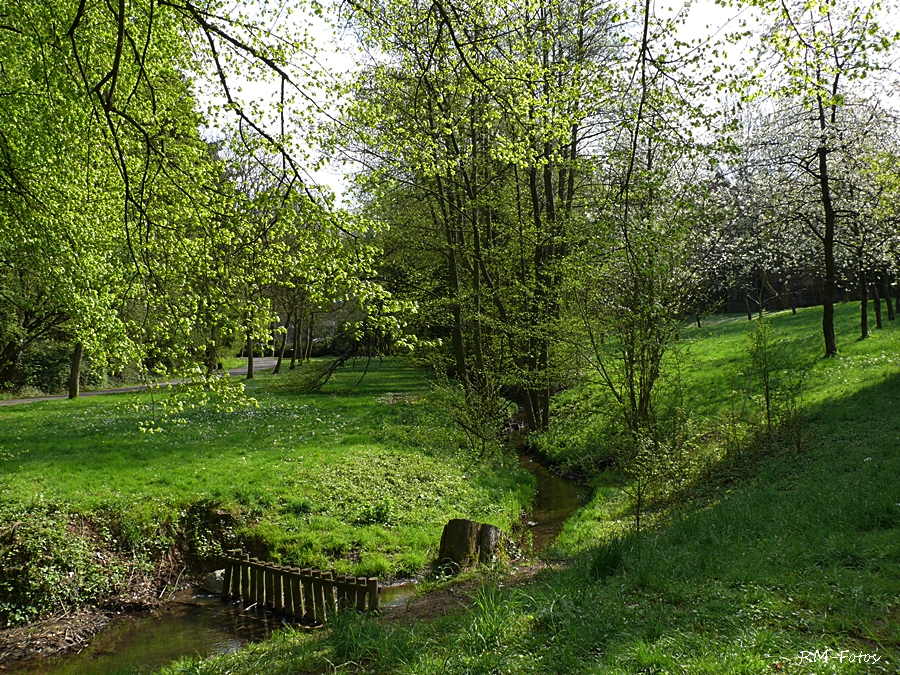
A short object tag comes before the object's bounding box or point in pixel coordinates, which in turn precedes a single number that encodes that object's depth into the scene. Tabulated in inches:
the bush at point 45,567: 311.4
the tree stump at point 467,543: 335.0
